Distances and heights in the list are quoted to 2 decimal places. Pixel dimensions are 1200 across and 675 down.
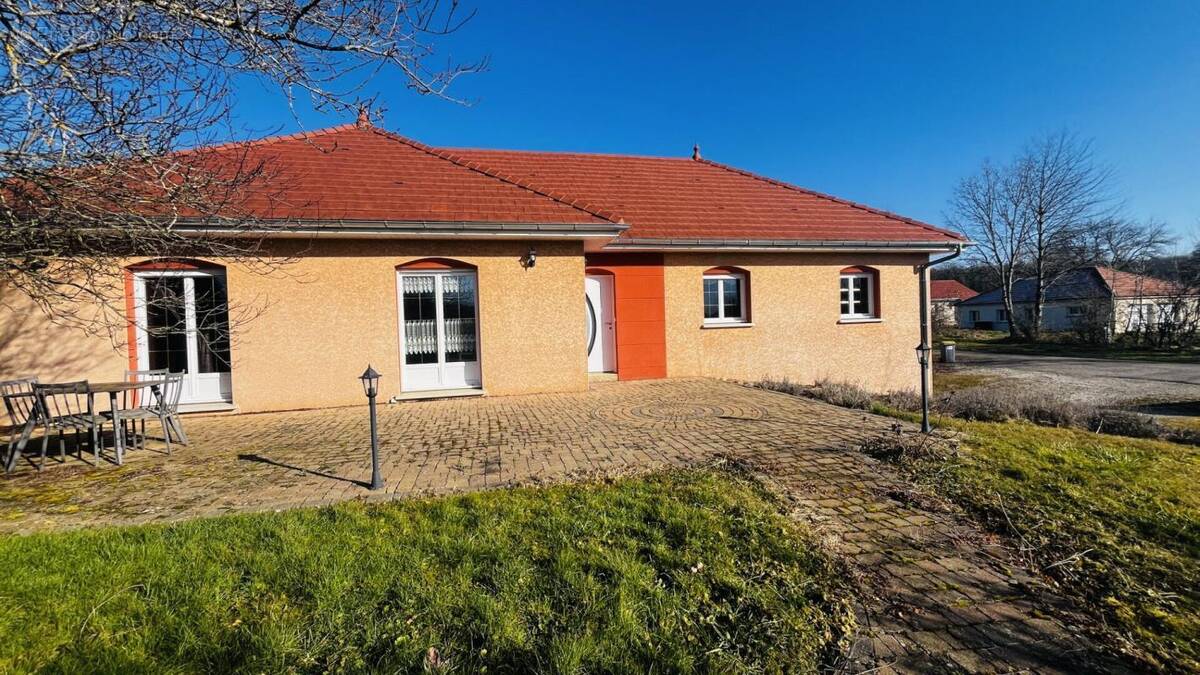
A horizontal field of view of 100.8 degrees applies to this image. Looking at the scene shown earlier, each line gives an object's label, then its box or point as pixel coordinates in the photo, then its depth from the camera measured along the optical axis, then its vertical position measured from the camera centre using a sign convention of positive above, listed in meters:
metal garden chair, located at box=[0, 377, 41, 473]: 5.32 -0.89
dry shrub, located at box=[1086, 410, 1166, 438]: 7.49 -1.75
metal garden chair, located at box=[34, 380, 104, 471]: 5.44 -0.85
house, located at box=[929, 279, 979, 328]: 48.82 +2.35
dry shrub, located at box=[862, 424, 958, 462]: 5.03 -1.36
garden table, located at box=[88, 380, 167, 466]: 5.54 -0.68
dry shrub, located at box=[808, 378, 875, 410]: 8.19 -1.34
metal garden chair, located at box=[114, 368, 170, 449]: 6.06 -0.82
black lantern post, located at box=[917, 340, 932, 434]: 6.10 -0.75
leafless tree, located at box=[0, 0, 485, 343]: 3.85 +1.81
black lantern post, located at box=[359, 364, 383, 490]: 4.50 -0.87
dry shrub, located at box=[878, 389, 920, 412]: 9.36 -1.64
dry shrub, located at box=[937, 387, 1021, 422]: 8.21 -1.59
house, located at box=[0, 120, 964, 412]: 8.22 +0.79
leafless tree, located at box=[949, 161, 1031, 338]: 35.44 +5.16
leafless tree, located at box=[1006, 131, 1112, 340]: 33.53 +5.19
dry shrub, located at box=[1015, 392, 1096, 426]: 7.96 -1.64
